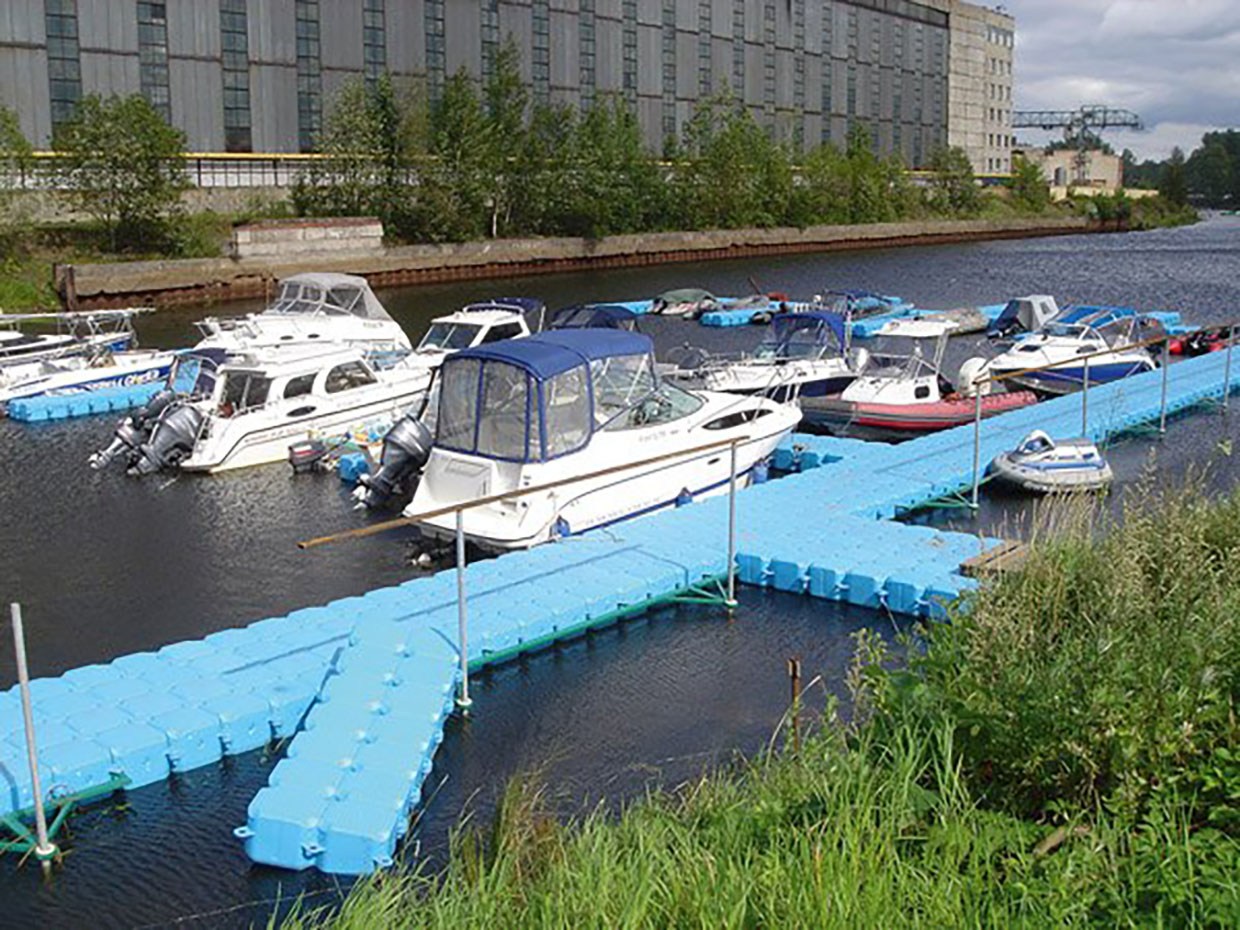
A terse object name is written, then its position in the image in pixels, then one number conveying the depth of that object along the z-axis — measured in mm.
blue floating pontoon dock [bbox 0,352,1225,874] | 10117
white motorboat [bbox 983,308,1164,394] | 29391
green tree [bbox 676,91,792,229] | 86250
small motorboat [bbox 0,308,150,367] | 31594
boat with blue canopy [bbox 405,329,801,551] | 16844
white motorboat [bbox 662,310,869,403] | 26047
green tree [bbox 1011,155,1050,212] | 123188
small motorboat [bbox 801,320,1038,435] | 25125
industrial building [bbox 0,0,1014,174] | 62000
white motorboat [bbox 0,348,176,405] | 29812
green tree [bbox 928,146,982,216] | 113125
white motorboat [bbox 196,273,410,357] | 30250
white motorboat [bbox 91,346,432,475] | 23188
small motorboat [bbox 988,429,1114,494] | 19906
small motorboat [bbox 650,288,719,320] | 48750
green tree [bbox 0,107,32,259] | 54000
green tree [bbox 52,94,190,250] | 57719
